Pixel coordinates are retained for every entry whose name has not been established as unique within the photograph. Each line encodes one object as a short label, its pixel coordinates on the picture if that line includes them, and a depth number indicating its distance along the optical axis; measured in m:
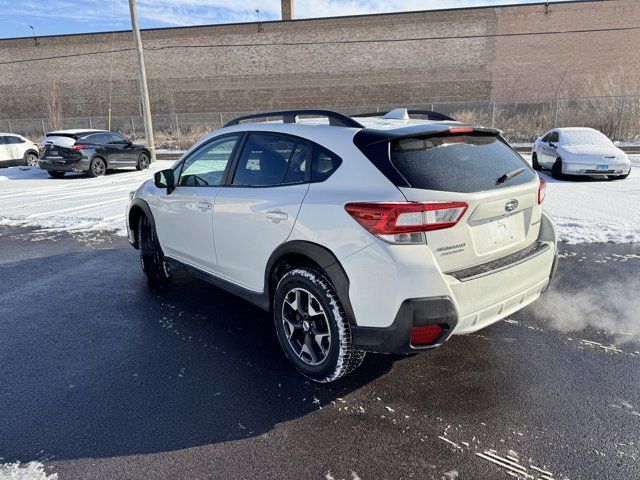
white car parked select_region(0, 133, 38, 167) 17.39
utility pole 18.17
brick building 34.00
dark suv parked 15.07
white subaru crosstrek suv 2.68
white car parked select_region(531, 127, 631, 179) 11.52
